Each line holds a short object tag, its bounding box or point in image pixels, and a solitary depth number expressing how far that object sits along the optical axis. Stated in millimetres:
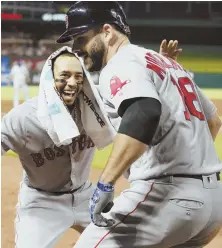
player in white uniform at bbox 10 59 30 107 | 21578
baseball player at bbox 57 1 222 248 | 3268
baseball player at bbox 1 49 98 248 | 4906
